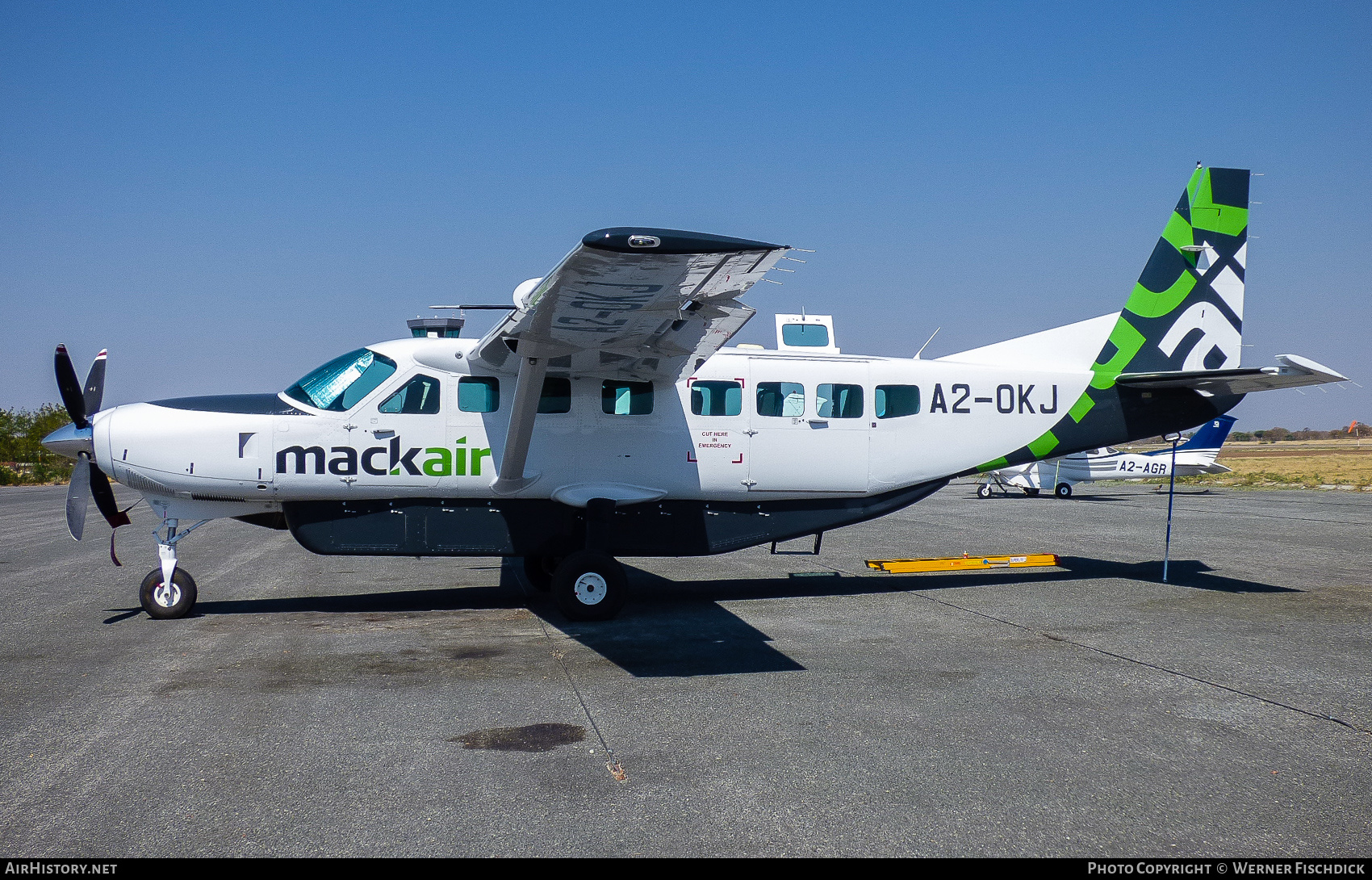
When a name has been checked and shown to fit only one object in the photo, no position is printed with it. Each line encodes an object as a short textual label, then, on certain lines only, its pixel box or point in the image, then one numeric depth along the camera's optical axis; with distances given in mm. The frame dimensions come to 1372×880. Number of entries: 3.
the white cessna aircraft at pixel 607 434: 9094
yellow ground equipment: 11352
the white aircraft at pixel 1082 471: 31516
